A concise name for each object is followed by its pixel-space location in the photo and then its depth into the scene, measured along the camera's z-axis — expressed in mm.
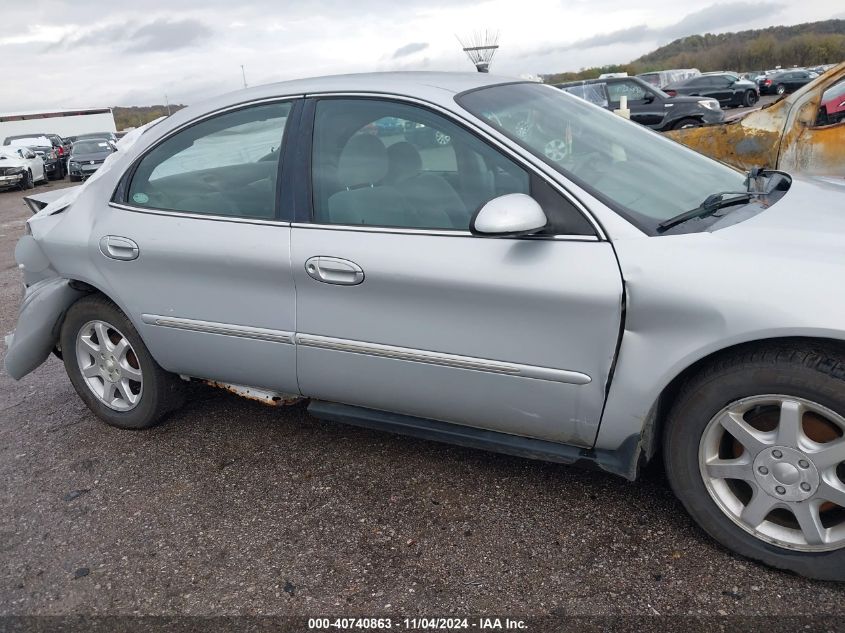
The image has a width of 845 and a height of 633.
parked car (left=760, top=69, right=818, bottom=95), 39000
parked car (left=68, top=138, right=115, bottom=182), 21797
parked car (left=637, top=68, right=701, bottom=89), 28753
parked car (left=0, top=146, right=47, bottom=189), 19656
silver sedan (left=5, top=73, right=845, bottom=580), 2219
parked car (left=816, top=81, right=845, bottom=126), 5586
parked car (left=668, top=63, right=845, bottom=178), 5570
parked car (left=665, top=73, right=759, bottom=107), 30828
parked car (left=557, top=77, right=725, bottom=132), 15172
